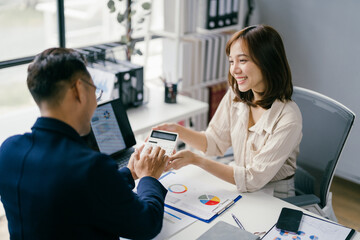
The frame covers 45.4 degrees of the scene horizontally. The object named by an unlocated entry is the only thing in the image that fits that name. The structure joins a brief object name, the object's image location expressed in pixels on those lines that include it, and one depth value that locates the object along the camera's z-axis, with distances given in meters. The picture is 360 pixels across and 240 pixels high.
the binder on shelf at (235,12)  3.31
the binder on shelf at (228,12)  3.26
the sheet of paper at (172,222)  1.46
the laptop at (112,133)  1.91
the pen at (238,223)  1.51
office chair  1.84
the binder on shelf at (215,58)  3.28
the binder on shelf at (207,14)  3.14
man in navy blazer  1.06
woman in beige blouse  1.75
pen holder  2.76
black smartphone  1.47
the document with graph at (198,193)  1.59
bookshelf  3.08
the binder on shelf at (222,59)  3.32
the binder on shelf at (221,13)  3.21
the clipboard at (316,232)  1.44
